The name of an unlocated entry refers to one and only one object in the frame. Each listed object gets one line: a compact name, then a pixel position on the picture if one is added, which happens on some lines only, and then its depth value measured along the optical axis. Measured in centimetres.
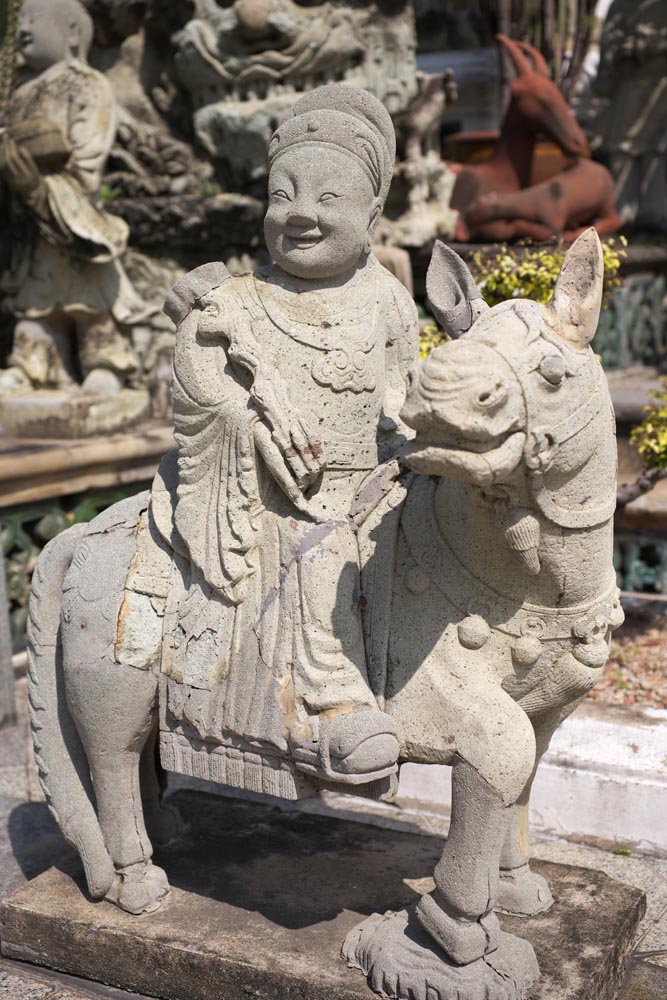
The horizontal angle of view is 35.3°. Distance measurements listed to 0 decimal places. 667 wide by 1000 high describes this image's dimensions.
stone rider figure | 241
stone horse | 205
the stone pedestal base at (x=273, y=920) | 254
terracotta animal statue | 772
